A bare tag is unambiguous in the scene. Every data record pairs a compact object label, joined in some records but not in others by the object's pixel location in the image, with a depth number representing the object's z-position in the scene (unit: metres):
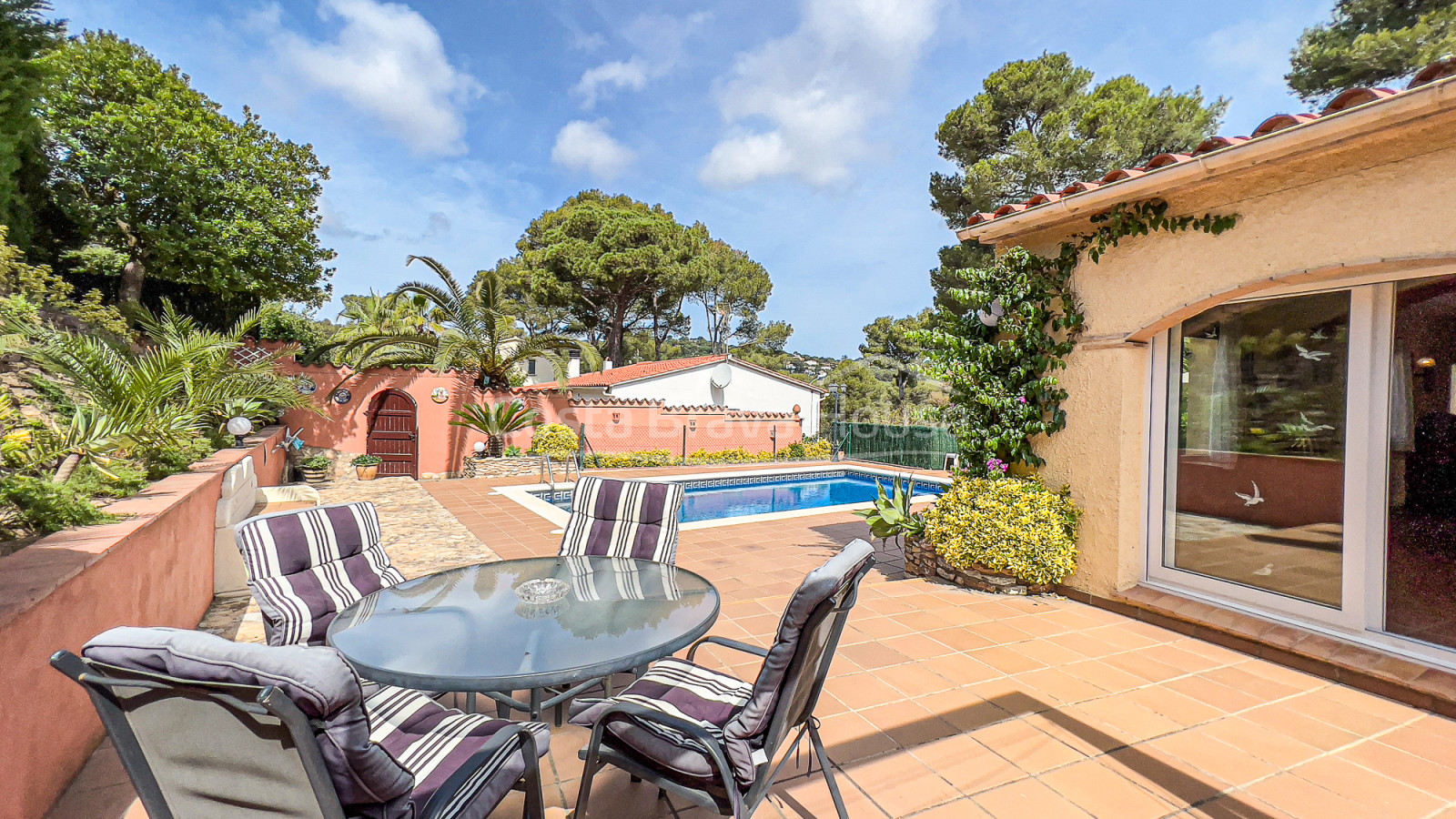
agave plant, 5.81
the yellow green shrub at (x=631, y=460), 15.17
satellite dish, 21.17
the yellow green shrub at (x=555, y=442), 14.56
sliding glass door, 3.47
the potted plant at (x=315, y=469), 11.98
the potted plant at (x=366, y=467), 12.72
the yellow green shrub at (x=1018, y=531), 4.88
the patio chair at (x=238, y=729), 1.22
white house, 19.91
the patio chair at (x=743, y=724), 1.92
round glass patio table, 2.06
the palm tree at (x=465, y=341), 13.80
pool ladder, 13.34
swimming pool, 11.75
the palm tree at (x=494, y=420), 14.04
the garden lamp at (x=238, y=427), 8.18
